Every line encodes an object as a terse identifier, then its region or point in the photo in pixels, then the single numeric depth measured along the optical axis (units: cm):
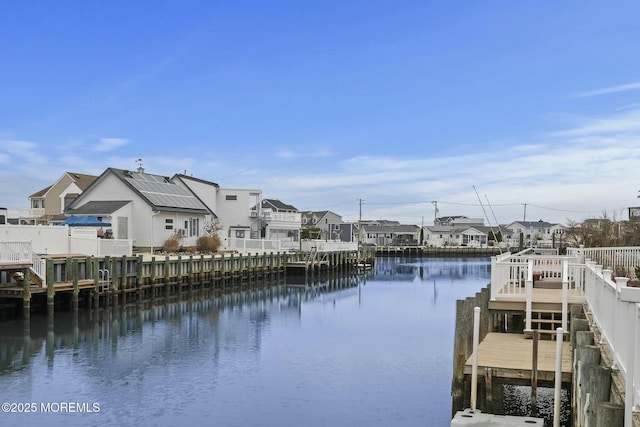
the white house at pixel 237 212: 6160
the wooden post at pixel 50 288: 2752
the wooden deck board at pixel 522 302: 1650
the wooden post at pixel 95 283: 3089
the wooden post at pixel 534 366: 1220
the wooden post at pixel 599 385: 758
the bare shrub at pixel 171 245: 4812
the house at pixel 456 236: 12962
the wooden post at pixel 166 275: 3847
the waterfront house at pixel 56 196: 5940
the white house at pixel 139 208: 4841
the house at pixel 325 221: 11694
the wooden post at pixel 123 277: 3378
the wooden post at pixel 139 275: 3541
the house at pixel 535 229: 13232
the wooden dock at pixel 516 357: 1262
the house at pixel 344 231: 11962
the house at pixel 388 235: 13188
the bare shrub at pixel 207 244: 5134
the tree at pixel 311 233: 9325
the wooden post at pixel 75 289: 2931
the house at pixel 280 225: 6444
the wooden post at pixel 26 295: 2664
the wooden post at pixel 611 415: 645
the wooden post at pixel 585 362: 834
